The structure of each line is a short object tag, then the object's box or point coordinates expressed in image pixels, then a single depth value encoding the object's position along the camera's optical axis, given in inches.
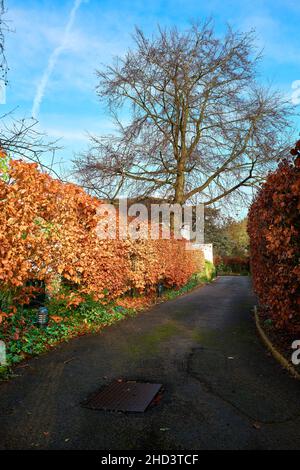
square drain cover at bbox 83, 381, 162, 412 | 165.2
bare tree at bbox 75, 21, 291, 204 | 783.7
